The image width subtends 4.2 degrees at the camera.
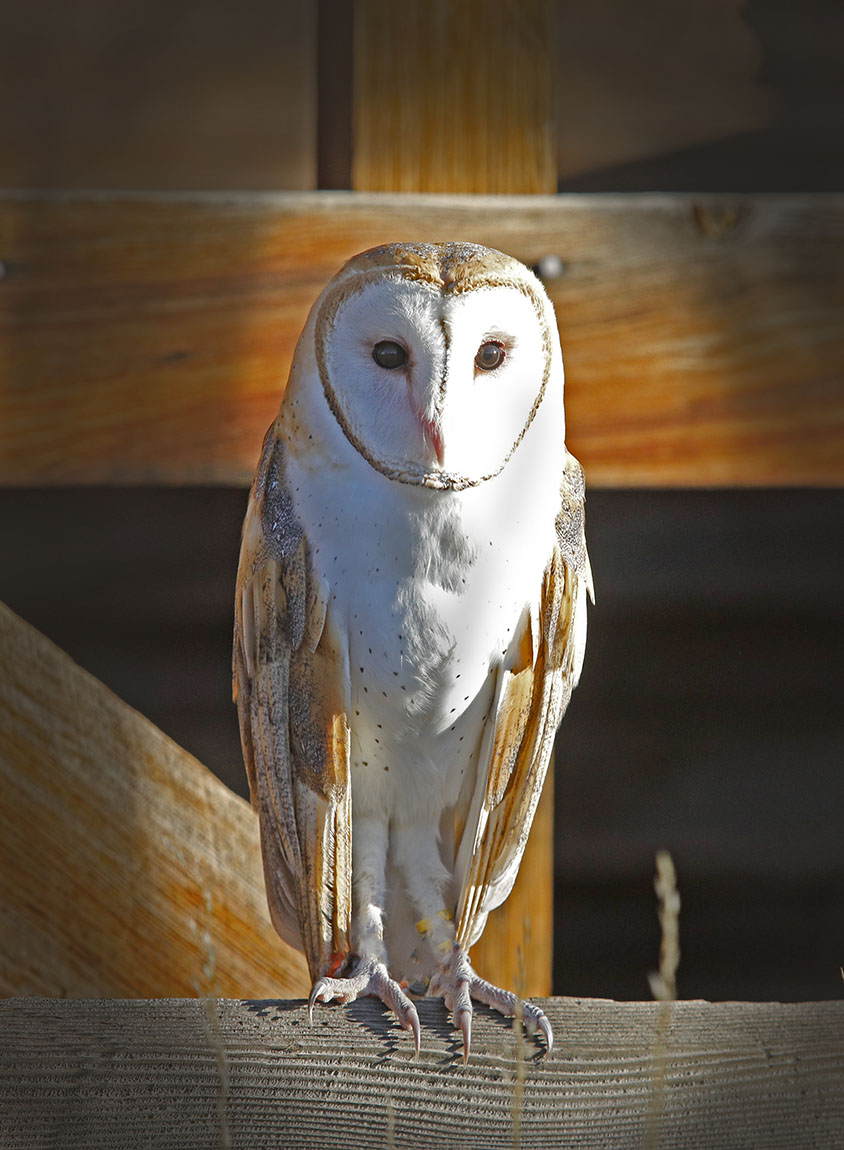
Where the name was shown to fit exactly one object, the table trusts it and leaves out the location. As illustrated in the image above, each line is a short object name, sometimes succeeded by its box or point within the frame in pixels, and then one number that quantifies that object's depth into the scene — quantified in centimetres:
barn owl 505
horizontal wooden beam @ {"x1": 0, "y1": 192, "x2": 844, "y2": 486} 525
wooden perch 498
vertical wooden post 526
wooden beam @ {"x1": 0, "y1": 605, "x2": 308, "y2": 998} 529
